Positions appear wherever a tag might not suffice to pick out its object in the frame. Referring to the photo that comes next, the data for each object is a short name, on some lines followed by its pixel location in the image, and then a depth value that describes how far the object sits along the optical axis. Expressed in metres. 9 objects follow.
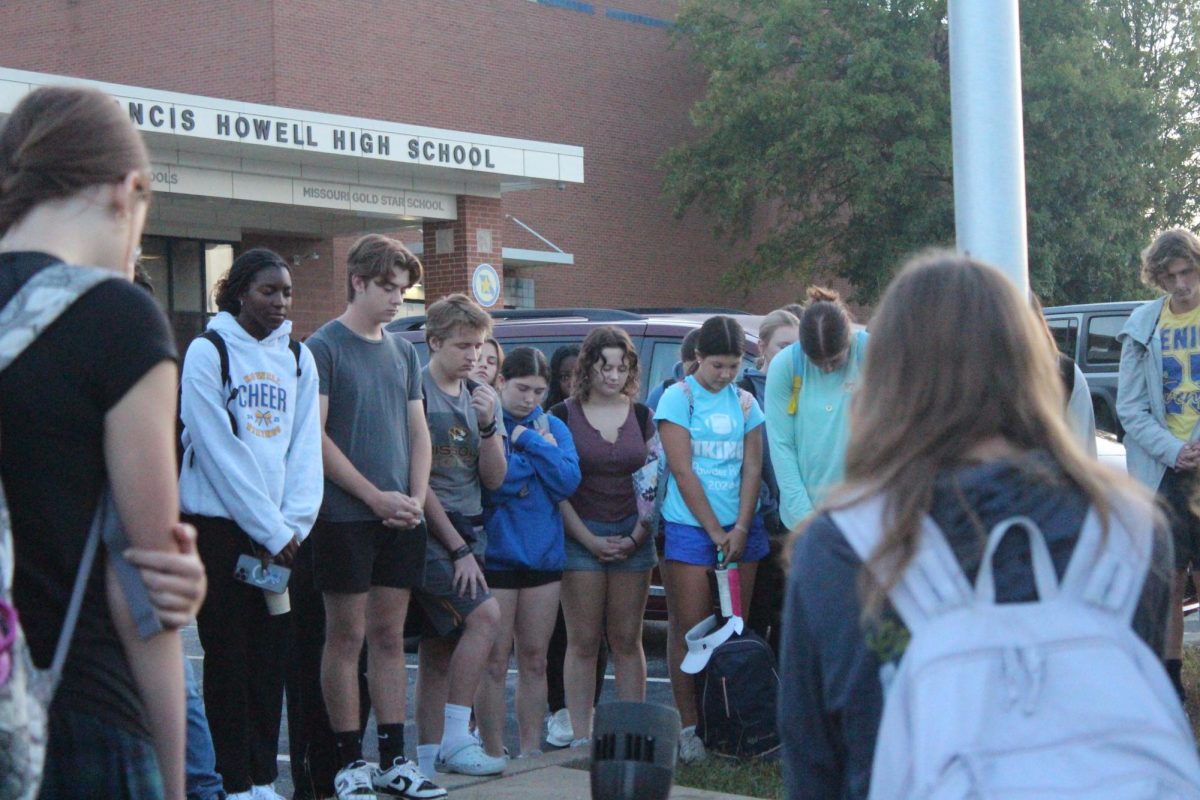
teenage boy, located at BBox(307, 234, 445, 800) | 5.43
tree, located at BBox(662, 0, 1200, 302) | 29.77
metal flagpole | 5.25
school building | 18.17
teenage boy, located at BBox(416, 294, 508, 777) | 5.92
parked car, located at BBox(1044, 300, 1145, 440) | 15.38
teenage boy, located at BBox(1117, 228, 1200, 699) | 6.60
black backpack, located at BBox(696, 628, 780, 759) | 6.19
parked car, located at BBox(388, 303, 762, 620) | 8.77
